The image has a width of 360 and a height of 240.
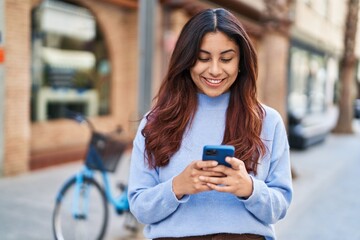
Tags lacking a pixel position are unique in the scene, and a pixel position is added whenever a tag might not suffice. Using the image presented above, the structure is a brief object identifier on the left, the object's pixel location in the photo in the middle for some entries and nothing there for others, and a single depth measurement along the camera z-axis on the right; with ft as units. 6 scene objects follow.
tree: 51.19
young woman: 5.20
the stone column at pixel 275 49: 26.00
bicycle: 13.41
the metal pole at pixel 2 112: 21.79
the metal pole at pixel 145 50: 15.31
